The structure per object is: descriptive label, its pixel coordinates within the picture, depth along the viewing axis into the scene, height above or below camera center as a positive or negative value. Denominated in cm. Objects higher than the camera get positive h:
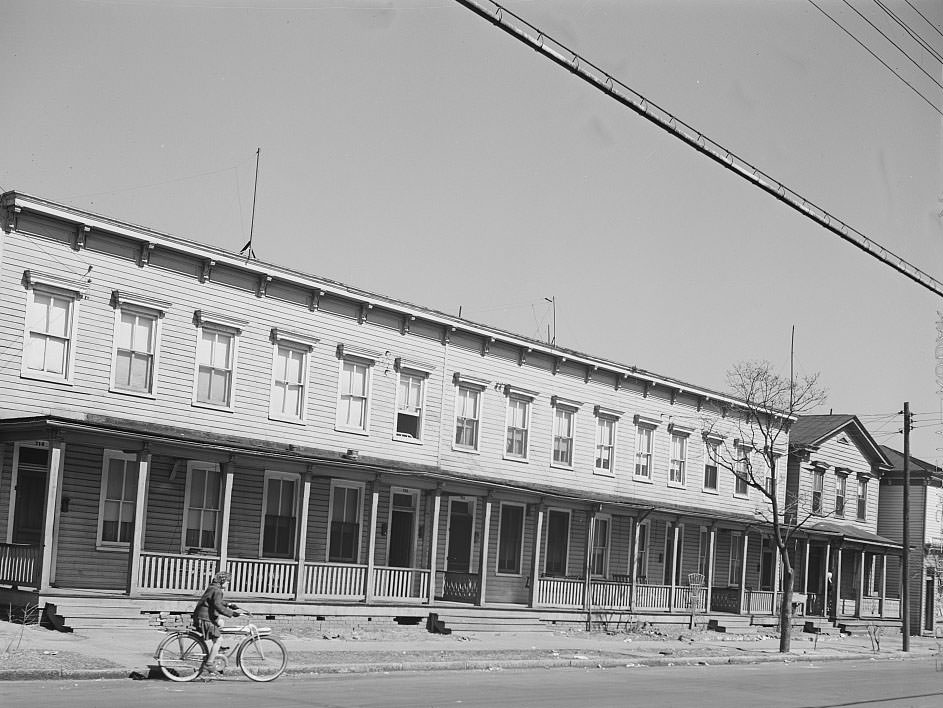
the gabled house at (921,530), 5641 +30
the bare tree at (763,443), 4262 +303
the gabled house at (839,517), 4875 +65
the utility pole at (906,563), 4122 -90
